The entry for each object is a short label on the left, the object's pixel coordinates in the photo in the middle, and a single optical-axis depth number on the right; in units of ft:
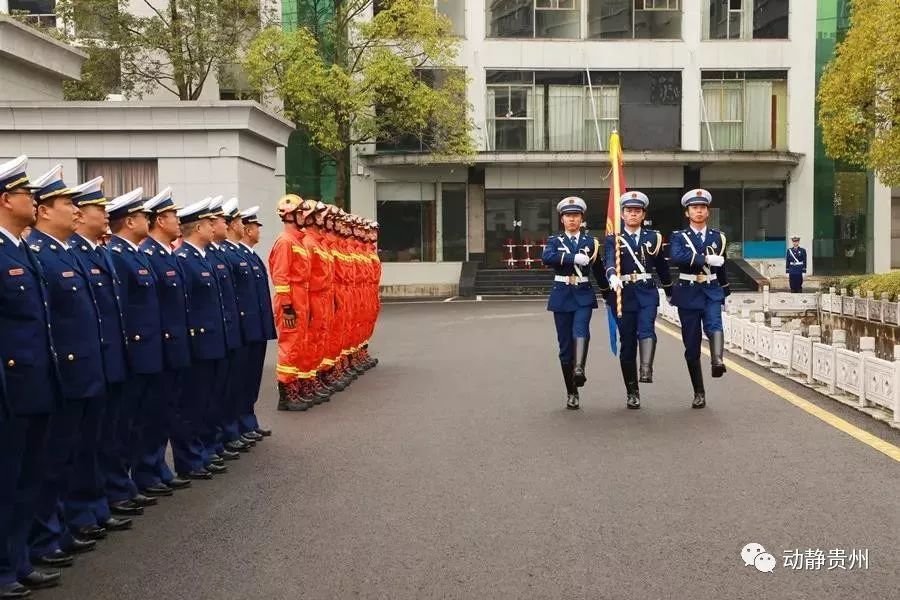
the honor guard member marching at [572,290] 34.14
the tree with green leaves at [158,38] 99.66
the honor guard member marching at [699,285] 34.04
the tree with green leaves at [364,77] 99.35
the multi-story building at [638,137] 124.06
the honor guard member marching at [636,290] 34.12
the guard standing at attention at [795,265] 99.04
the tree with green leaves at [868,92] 76.13
